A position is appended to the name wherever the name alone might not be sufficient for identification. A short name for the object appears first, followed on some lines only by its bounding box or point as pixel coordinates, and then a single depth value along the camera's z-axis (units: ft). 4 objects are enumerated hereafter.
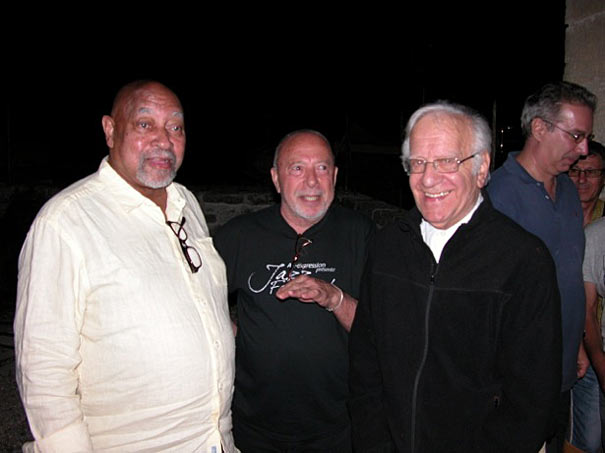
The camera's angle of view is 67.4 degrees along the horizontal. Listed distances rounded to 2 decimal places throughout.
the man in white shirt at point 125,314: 5.49
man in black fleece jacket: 5.47
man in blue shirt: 8.04
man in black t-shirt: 7.73
